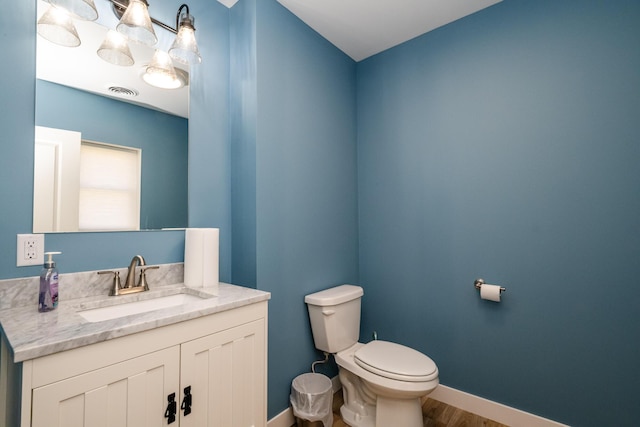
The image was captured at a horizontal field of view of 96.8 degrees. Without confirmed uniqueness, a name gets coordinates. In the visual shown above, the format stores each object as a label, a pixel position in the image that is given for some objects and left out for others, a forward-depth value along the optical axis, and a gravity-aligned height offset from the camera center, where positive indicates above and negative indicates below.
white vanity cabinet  0.75 -0.50
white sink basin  1.12 -0.37
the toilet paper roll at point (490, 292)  1.68 -0.43
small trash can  1.56 -1.02
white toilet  1.44 -0.79
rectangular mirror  1.15 +0.43
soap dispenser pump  1.02 -0.24
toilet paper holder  1.78 -0.40
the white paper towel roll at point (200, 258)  1.43 -0.18
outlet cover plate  1.07 -0.10
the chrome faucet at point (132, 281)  1.26 -0.27
